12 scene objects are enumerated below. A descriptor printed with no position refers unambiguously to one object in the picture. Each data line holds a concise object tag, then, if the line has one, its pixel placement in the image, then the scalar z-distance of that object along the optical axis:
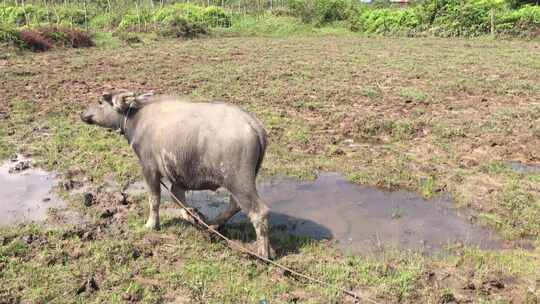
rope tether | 4.12
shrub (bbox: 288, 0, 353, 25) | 34.62
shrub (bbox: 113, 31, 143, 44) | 23.47
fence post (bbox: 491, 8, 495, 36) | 27.44
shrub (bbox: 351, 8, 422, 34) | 30.95
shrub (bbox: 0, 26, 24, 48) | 18.67
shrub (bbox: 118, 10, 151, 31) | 29.57
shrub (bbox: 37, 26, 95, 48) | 20.67
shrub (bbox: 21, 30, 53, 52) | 19.28
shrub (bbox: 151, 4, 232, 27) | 33.16
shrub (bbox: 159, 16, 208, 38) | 26.91
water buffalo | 4.43
